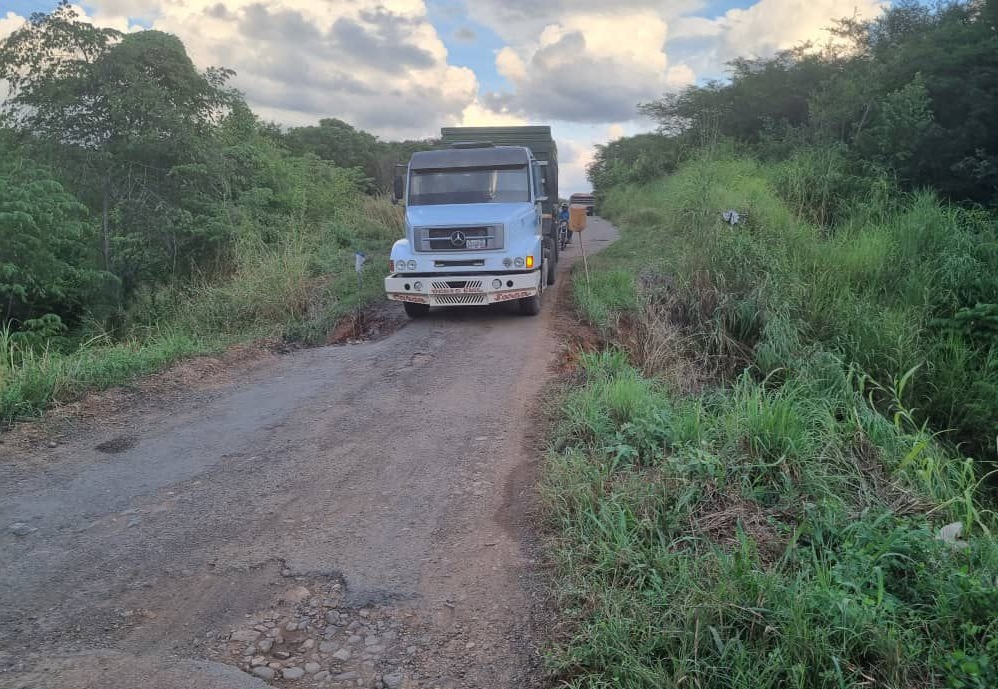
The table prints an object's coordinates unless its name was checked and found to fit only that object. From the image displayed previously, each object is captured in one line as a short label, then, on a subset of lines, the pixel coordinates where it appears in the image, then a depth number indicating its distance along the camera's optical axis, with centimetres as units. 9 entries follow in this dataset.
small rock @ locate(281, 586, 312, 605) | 374
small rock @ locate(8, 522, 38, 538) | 445
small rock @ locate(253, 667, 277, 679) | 318
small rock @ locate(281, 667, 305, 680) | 319
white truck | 990
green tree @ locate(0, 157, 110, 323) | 1144
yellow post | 1114
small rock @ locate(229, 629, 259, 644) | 342
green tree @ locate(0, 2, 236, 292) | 1275
